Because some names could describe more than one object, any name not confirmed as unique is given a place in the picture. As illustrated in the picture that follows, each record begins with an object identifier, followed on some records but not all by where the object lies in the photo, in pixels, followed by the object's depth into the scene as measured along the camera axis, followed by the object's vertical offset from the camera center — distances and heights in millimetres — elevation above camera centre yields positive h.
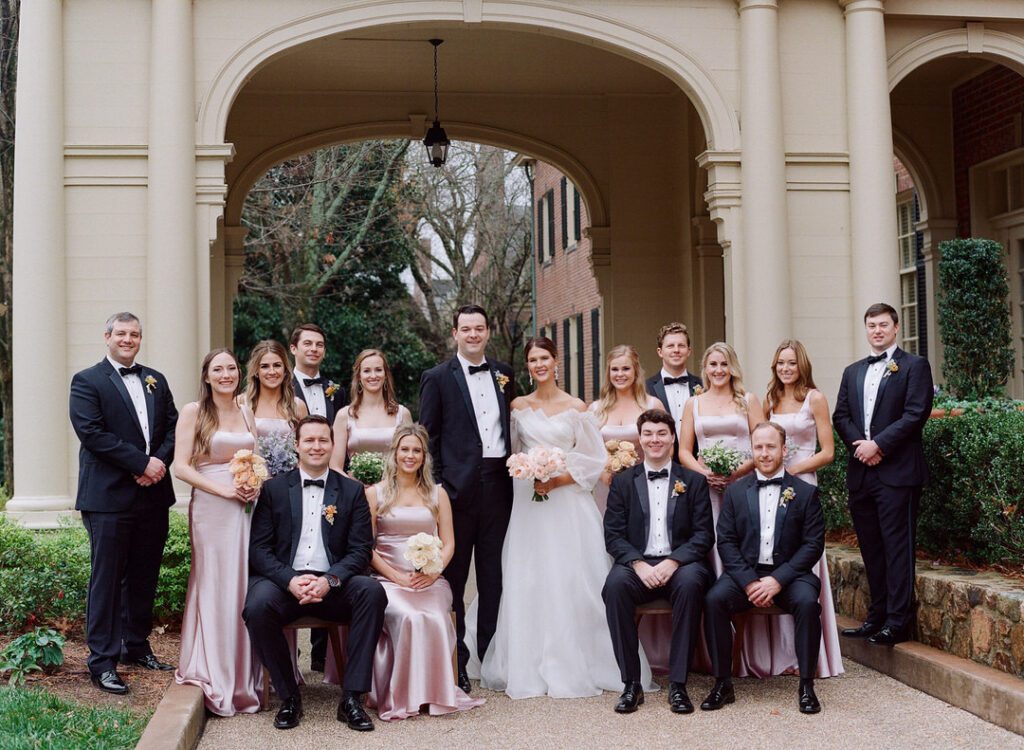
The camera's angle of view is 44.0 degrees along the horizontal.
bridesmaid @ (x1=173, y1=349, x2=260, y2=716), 6742 -646
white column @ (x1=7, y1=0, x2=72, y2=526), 10039 +1240
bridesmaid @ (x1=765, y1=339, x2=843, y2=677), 7359 -72
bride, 7156 -876
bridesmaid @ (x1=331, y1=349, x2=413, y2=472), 7652 +40
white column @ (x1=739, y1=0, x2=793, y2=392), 10992 +1872
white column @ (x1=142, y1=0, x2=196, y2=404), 10281 +1740
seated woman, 6695 -956
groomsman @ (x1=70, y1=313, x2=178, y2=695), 6762 -349
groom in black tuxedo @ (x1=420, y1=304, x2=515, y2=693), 7332 -165
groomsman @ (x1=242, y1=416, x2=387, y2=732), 6449 -754
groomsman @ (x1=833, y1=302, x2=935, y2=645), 7207 -259
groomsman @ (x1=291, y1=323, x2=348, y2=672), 7875 +261
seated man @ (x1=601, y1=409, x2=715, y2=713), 6738 -712
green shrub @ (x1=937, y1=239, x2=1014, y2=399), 9164 +695
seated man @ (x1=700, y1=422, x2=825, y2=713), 6656 -762
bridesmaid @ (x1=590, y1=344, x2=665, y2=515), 7660 +102
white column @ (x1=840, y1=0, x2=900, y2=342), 11102 +2169
